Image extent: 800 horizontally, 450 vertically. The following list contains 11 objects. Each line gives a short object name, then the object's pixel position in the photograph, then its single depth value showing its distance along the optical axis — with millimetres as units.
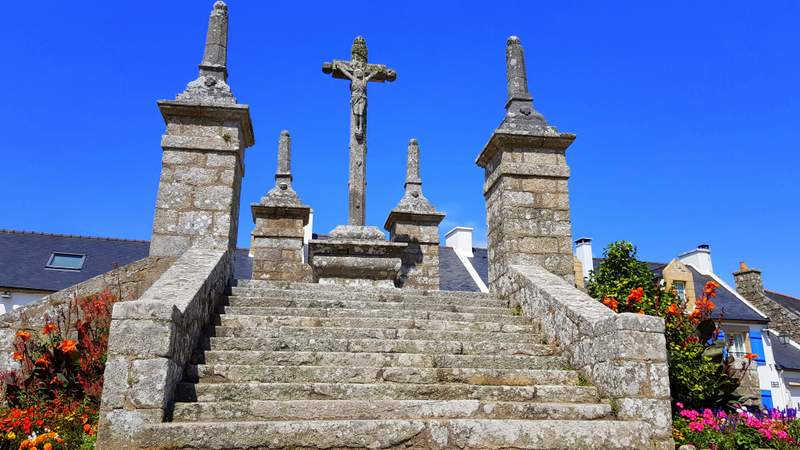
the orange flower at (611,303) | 6770
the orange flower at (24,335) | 5223
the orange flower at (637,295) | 6629
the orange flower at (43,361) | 5152
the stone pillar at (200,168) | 6910
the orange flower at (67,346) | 5184
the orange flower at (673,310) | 6687
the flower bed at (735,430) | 4969
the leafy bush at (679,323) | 5949
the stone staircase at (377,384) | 4035
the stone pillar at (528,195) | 7406
